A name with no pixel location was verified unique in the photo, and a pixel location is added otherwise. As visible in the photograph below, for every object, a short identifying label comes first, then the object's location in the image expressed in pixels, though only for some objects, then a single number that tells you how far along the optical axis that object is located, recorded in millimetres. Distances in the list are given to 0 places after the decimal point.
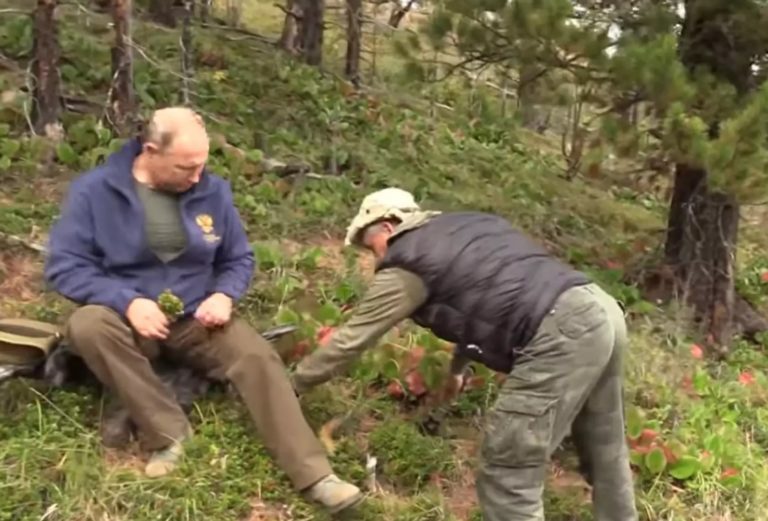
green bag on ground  4008
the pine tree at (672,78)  5336
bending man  3484
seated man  3775
